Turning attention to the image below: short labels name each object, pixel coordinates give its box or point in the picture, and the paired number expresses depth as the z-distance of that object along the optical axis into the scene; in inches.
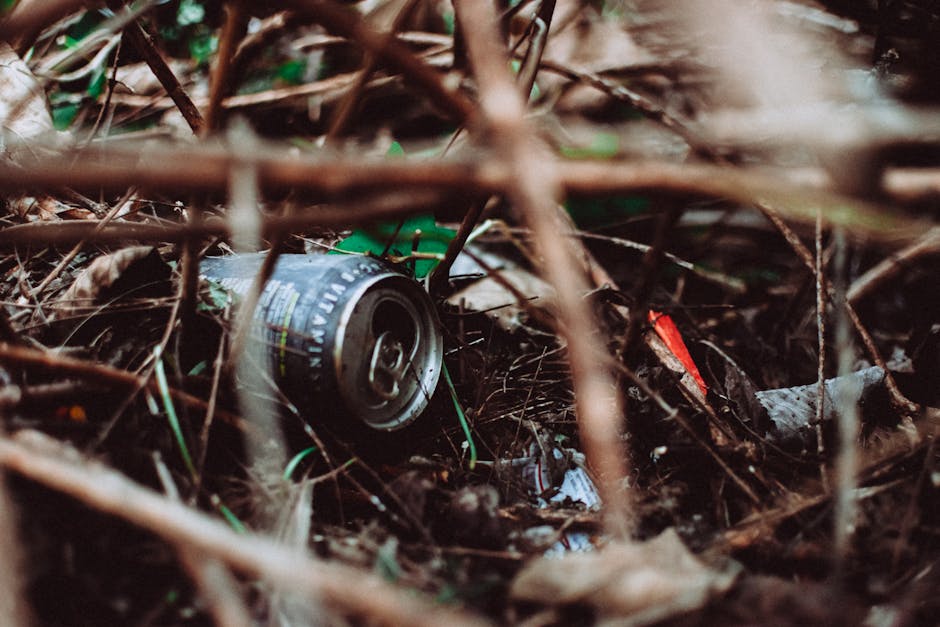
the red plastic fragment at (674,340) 20.6
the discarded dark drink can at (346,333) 18.4
